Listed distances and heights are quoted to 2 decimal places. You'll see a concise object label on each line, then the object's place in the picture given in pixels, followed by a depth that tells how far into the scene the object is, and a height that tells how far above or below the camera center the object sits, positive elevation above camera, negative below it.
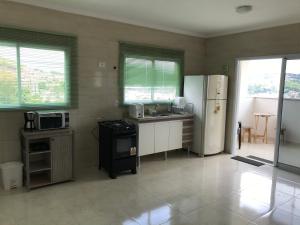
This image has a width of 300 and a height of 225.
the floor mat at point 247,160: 4.55 -1.38
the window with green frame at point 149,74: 4.40 +0.34
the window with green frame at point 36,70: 3.31 +0.28
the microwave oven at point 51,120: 3.24 -0.44
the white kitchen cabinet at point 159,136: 4.23 -0.87
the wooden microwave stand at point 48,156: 3.17 -0.96
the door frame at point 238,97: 4.23 -0.10
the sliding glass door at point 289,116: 4.14 -0.42
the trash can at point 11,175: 3.19 -1.20
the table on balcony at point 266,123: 6.15 -0.85
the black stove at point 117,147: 3.67 -0.92
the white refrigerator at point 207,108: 4.74 -0.35
